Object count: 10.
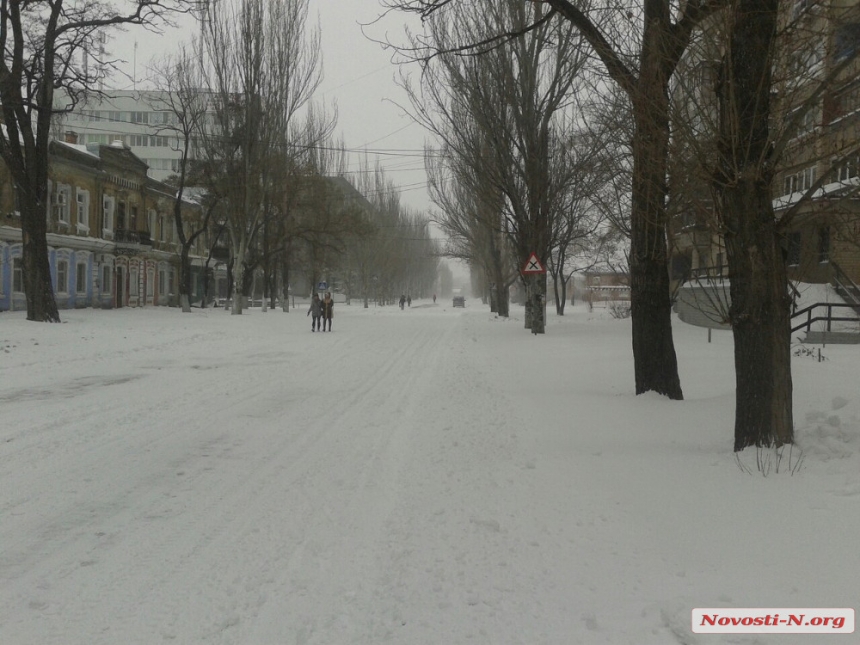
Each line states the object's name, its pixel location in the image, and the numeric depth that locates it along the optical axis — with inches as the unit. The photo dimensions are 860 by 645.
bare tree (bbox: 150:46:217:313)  1375.5
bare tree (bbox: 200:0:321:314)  1300.4
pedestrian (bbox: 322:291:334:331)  1107.3
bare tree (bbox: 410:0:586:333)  849.5
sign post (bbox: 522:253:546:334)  974.2
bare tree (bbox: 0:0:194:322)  869.2
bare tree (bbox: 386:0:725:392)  263.3
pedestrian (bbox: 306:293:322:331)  1060.3
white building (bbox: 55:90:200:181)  3462.1
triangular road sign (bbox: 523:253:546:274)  866.1
